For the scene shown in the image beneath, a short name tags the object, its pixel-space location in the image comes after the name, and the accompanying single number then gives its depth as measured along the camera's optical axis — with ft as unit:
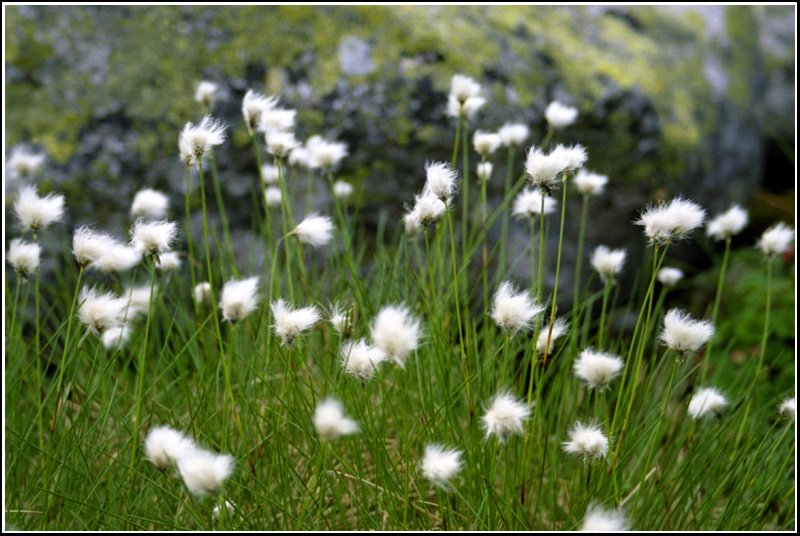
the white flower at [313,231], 3.30
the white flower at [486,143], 3.67
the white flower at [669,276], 3.77
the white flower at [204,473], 2.85
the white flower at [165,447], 2.93
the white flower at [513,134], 3.96
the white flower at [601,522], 2.92
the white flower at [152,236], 3.15
